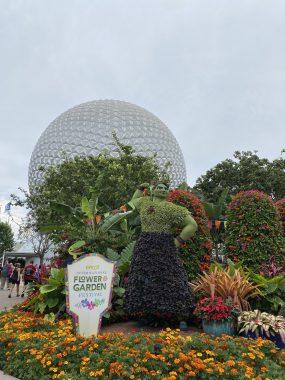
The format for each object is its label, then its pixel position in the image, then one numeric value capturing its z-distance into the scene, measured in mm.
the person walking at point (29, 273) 15656
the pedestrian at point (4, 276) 19656
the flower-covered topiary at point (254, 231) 9016
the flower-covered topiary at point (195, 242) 8625
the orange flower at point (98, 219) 10258
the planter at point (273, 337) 6117
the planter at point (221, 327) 6359
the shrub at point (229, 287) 6959
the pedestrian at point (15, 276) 15938
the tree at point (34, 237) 29311
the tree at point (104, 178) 17234
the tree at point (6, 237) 57244
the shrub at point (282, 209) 10764
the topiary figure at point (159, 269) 6559
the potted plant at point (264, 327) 6090
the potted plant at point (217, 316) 6363
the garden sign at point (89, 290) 6312
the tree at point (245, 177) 28016
